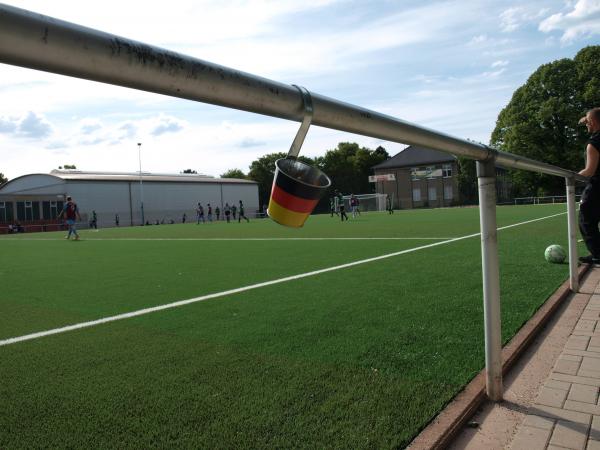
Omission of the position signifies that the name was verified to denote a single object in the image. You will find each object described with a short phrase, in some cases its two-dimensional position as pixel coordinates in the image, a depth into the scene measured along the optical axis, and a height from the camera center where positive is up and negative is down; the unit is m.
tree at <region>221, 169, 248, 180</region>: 117.50 +9.33
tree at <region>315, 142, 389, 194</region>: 86.94 +7.09
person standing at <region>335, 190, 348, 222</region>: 30.78 -0.22
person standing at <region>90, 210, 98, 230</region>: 47.88 -0.31
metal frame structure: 0.91 +0.33
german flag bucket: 1.55 +0.05
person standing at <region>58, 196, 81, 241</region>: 21.75 +0.29
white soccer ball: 7.46 -0.91
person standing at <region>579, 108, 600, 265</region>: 5.19 +0.02
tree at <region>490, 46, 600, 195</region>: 48.47 +8.52
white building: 49.78 +2.44
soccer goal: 60.85 +0.31
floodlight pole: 53.69 +1.82
